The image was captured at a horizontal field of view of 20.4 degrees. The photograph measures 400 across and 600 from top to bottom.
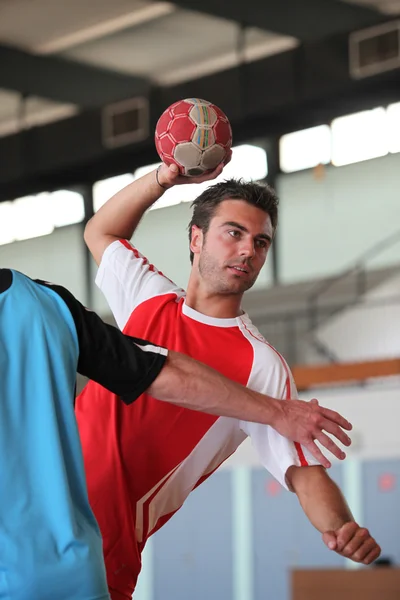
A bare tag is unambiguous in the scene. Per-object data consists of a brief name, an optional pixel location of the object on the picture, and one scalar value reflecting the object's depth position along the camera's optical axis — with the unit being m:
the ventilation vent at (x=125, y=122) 13.36
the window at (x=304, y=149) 12.84
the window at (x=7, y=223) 14.85
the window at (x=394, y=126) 11.98
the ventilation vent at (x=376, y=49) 11.45
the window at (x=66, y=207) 14.70
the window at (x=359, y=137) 12.26
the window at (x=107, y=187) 14.07
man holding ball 2.80
